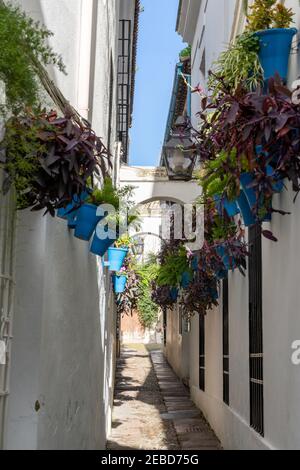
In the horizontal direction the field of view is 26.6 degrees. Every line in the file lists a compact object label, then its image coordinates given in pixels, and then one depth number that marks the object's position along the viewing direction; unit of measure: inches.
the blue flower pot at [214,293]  392.8
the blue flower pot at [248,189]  190.2
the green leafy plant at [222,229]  311.7
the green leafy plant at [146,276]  539.2
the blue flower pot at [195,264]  360.2
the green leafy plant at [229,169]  175.2
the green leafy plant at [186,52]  668.1
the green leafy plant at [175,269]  400.8
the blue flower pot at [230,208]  226.9
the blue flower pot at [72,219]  182.9
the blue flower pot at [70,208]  162.9
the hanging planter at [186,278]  401.1
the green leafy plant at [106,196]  197.9
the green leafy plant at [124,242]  360.0
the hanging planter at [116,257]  305.3
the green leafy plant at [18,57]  119.3
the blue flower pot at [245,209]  209.2
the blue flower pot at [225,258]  283.2
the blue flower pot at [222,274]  341.4
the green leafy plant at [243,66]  208.8
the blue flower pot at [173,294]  491.9
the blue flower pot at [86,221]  189.3
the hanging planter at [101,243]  213.6
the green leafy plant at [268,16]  205.2
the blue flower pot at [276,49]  200.7
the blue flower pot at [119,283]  437.1
